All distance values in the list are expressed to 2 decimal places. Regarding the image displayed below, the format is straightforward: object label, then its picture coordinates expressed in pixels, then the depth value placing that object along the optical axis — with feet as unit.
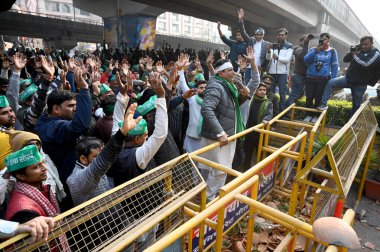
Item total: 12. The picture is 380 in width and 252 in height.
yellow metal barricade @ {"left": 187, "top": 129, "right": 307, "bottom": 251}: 6.00
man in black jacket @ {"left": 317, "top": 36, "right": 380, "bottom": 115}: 15.64
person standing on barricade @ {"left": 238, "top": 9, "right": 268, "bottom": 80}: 21.43
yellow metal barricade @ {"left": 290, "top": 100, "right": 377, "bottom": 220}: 7.04
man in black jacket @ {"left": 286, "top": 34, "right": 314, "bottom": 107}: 19.33
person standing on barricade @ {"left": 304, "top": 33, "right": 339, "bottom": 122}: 17.39
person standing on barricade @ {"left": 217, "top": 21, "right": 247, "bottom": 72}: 24.11
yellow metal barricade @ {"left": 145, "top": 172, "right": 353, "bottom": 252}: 3.90
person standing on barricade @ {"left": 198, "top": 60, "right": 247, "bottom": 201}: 10.40
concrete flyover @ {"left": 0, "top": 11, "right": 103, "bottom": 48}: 76.95
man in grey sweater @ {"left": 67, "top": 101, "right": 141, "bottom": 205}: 5.89
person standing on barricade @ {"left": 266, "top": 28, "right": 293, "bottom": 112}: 19.58
